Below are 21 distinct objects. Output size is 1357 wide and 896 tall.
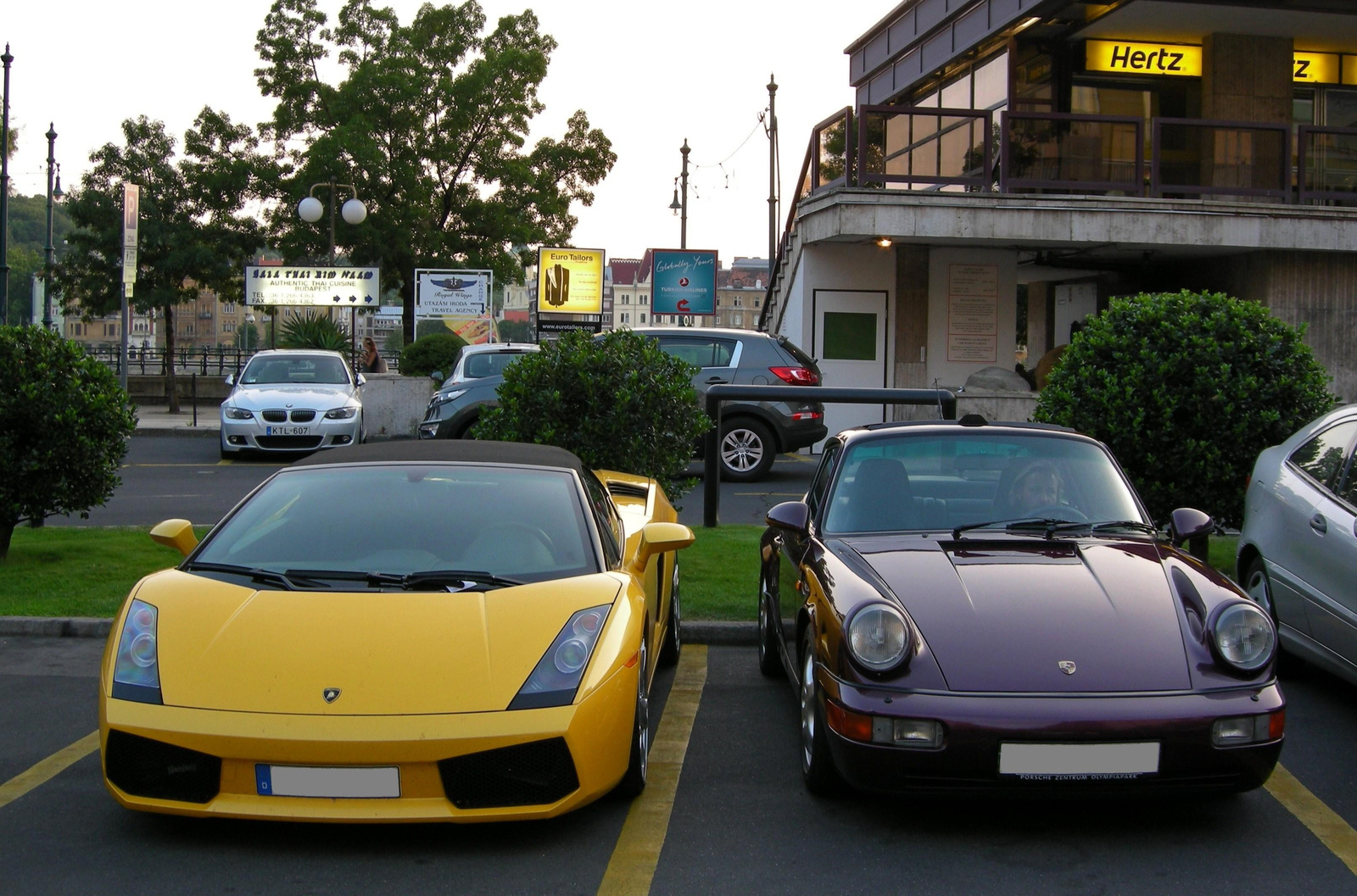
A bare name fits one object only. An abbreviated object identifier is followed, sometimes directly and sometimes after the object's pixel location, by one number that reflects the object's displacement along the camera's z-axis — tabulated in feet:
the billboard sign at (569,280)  103.45
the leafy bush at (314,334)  87.61
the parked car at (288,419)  55.62
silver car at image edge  17.38
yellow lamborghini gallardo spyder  12.17
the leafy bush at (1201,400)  26.61
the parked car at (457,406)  49.14
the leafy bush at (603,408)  29.25
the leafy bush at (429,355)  83.66
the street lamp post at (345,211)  87.40
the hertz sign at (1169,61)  66.59
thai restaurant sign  94.27
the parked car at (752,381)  49.11
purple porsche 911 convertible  12.60
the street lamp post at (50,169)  119.14
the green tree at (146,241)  94.79
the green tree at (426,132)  127.85
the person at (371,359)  80.59
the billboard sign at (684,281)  100.63
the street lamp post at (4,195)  86.12
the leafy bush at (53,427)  25.98
